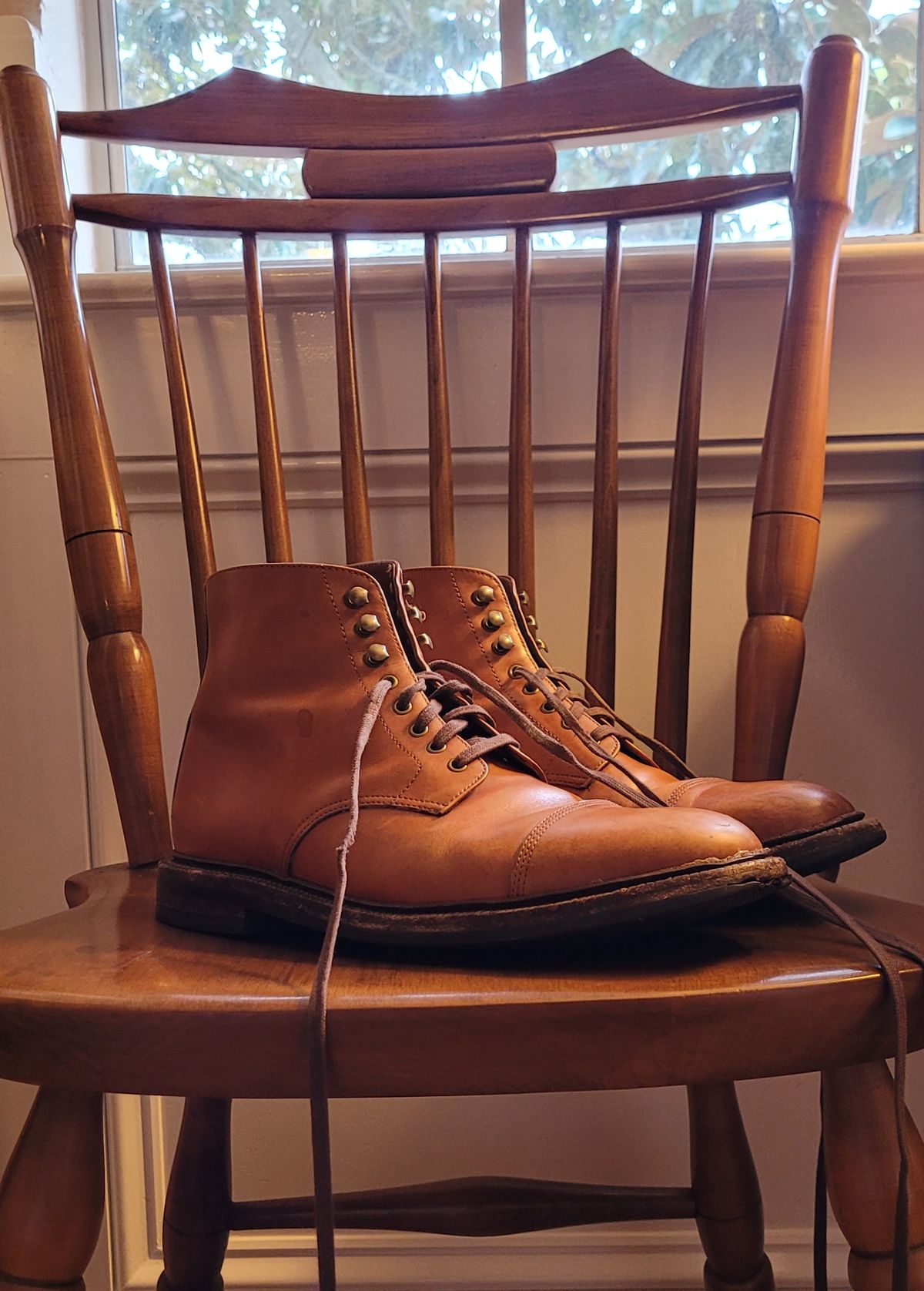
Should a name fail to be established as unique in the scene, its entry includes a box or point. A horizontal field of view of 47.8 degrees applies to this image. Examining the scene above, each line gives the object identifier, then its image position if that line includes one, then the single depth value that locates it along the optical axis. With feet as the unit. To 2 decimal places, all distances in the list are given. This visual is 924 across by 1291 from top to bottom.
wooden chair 1.13
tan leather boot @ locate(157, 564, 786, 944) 1.18
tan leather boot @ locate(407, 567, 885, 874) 1.47
